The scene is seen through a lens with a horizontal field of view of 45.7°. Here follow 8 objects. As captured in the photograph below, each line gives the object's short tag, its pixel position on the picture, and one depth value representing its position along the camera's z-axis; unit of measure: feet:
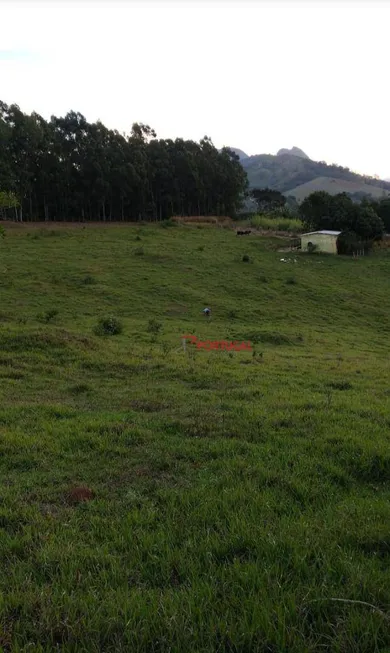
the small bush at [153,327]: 64.66
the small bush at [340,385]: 36.38
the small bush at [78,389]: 32.42
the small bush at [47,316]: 66.85
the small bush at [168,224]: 170.62
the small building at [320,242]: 156.04
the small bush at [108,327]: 59.62
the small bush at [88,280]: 94.27
